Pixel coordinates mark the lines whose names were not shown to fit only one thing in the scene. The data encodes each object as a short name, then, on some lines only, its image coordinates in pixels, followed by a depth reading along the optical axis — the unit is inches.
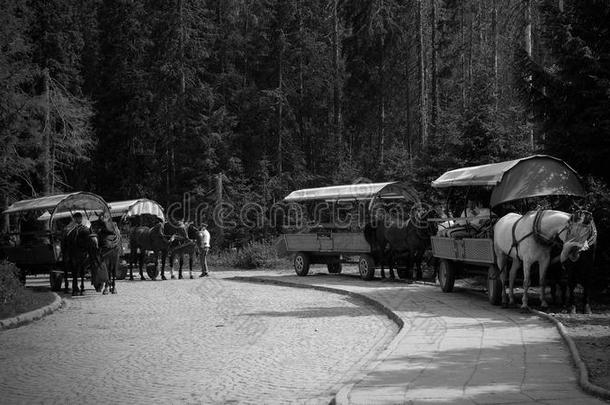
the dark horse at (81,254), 762.2
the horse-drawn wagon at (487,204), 576.7
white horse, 496.4
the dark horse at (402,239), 830.5
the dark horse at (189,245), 1066.7
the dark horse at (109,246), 783.1
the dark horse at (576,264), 496.1
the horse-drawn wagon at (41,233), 828.0
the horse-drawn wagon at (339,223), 887.7
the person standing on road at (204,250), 1091.7
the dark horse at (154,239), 1049.5
